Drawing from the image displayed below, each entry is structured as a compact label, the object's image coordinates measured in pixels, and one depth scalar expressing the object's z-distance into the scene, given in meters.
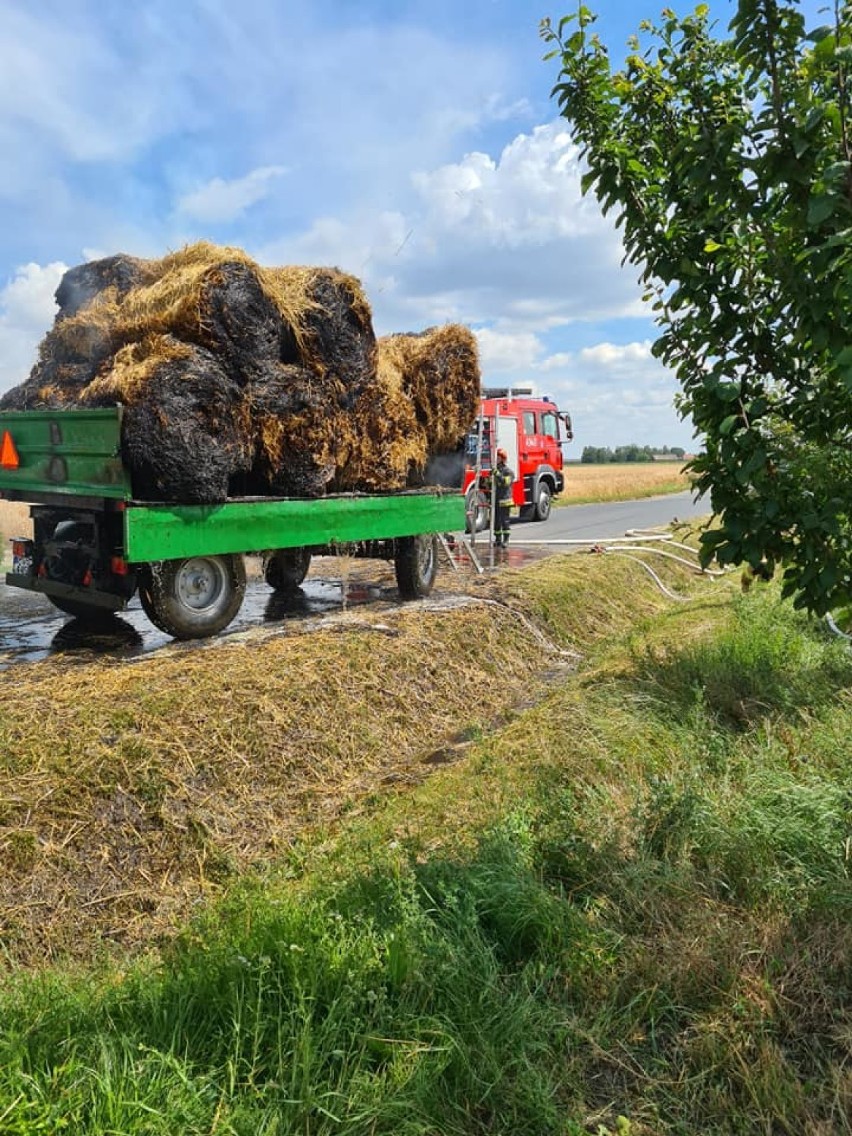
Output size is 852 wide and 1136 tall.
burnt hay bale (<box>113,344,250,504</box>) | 6.00
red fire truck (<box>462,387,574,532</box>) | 19.05
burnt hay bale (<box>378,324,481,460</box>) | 8.83
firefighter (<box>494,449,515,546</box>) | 14.66
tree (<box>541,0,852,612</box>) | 2.72
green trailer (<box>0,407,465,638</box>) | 6.13
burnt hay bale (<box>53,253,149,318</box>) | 7.10
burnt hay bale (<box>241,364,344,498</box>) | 6.80
